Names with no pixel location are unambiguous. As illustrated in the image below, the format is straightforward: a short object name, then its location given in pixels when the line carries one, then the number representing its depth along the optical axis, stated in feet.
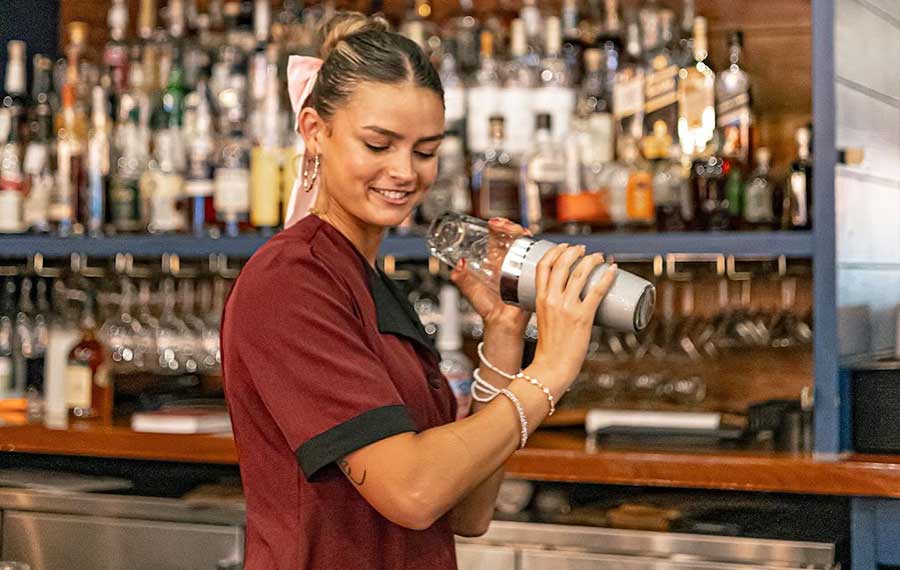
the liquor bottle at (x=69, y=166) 11.16
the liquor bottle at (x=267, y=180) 10.32
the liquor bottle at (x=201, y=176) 10.63
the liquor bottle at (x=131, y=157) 10.96
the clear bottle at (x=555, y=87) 10.09
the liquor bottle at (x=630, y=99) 9.93
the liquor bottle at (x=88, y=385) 10.82
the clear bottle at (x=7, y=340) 11.27
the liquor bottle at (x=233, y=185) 10.36
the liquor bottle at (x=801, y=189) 9.18
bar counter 8.04
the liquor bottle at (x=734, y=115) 9.59
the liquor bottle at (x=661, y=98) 9.73
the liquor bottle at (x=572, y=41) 10.46
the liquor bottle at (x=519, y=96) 10.07
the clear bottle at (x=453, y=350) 9.53
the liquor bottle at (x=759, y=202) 9.32
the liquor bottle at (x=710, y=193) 9.55
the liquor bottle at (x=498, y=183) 9.90
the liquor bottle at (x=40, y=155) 11.22
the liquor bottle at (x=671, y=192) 9.53
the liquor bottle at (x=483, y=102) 10.15
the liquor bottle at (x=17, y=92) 11.58
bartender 4.55
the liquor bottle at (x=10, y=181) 11.23
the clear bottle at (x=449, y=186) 10.09
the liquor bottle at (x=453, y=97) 10.23
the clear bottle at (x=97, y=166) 11.06
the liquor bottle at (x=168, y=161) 10.68
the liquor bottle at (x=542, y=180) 9.80
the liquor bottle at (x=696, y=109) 9.62
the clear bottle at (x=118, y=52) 11.53
